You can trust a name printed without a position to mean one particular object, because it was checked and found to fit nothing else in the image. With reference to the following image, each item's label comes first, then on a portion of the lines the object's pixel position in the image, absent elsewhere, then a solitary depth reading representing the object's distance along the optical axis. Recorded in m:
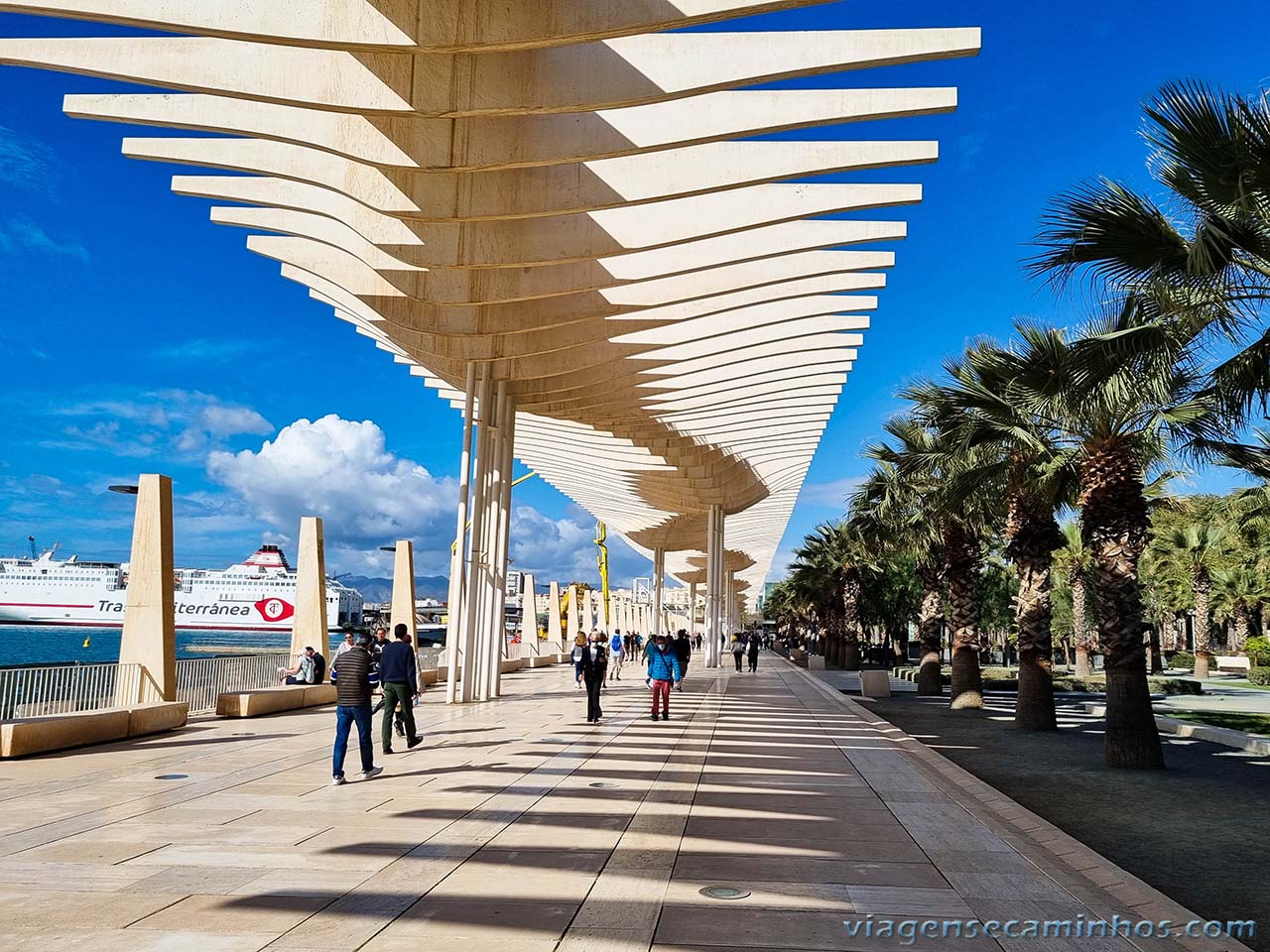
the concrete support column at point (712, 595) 42.60
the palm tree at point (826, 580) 47.28
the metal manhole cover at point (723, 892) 5.90
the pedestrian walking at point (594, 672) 16.25
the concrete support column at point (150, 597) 14.26
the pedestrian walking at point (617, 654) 31.33
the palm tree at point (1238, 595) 45.06
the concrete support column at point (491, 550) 21.25
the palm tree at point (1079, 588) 37.59
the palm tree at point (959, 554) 20.05
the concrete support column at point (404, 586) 23.52
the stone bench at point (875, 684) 25.94
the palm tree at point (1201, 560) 42.31
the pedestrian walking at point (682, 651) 20.85
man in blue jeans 10.20
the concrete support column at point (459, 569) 19.94
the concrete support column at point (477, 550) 20.41
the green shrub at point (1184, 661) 52.82
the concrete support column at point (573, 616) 45.23
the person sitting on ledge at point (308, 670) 18.98
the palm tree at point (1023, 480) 15.71
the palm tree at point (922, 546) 25.58
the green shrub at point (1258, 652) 40.47
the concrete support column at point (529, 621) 37.62
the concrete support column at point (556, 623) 46.96
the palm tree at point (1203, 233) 7.64
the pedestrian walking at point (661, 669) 16.61
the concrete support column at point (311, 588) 19.52
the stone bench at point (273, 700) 16.14
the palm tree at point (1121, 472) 11.61
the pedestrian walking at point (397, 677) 12.31
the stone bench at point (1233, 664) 48.06
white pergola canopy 9.92
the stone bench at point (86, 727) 11.10
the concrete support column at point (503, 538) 21.39
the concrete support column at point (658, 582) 45.00
